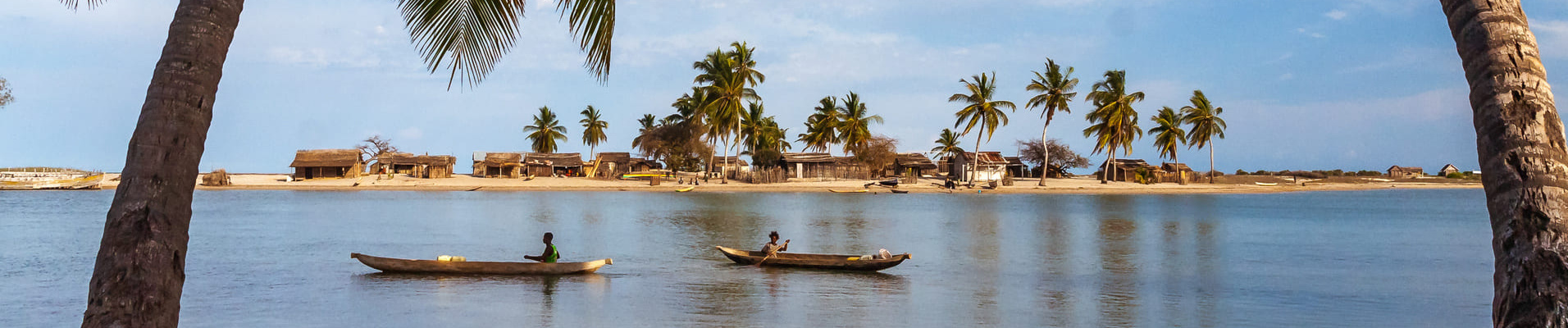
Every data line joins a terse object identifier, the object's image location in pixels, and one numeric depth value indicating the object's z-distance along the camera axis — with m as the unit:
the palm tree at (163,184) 4.00
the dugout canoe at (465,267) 18.02
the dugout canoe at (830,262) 19.19
